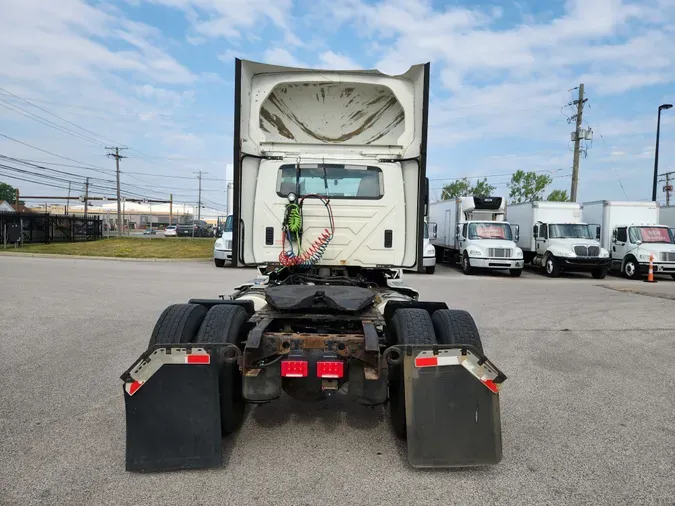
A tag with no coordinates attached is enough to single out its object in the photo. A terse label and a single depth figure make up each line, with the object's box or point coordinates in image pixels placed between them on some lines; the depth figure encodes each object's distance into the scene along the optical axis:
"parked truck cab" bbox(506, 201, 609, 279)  19.83
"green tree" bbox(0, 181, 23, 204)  111.72
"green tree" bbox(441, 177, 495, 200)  57.06
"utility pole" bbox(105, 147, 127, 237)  55.11
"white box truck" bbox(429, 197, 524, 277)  19.86
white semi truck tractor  3.47
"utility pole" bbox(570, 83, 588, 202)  31.33
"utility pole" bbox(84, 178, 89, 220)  72.44
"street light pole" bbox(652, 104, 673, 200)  28.56
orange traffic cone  19.20
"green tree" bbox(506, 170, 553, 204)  48.19
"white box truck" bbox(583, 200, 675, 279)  19.86
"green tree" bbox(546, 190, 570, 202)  51.50
